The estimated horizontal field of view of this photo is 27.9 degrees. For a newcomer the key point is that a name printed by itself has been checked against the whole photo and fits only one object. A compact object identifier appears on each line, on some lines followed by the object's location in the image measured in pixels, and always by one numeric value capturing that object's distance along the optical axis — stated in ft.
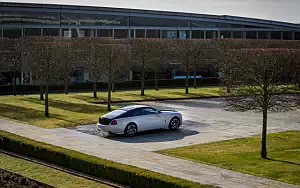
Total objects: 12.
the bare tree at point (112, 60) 133.56
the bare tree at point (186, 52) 176.24
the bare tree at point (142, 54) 164.25
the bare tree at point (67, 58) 145.60
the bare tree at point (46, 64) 119.55
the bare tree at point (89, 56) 145.48
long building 205.87
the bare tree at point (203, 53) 182.50
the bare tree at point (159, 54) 167.53
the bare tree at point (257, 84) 76.63
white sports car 92.63
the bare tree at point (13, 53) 154.20
